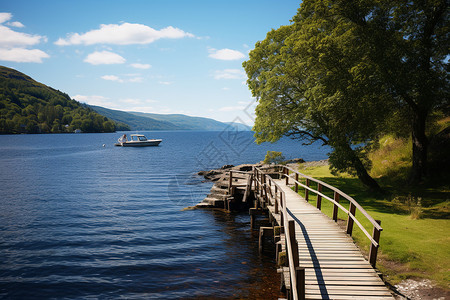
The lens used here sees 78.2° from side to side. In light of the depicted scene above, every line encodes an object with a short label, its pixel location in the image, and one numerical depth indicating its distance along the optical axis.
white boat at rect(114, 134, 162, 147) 120.56
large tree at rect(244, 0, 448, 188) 16.12
